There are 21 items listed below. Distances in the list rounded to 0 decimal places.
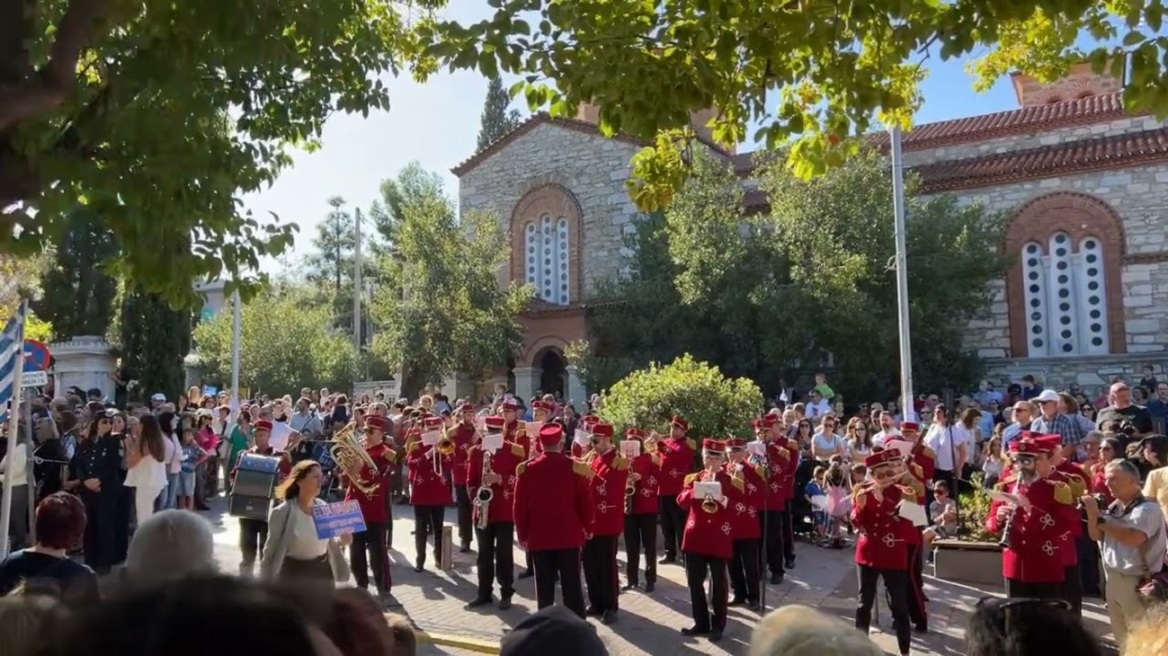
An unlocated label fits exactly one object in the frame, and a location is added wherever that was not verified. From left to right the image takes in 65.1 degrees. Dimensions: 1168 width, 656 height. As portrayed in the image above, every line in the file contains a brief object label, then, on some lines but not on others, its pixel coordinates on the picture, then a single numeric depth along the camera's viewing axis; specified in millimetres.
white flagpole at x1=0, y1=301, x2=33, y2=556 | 9328
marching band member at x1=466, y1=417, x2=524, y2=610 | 9938
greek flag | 9789
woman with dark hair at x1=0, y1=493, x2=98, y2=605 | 4816
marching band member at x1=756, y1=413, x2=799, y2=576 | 11406
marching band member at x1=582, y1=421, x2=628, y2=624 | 9539
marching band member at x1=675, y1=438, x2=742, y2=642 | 8656
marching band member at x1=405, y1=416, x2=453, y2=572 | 11805
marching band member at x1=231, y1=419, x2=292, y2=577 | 10115
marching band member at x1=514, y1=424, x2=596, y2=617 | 8734
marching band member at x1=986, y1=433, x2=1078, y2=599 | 7422
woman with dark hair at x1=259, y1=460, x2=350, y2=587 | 7004
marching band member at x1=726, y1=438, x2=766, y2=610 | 9516
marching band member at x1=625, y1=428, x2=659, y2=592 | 10969
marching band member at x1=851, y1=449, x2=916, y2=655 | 7902
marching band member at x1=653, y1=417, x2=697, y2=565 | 11648
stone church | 25031
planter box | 10922
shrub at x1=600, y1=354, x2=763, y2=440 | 13539
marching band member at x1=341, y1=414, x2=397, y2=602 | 9992
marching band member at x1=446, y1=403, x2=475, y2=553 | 12367
